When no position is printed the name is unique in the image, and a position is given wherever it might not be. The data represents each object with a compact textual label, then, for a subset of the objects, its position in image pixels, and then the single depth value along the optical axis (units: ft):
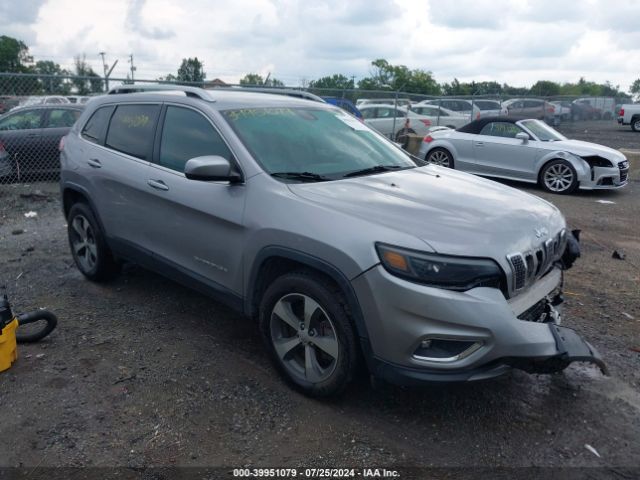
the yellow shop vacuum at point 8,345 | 11.94
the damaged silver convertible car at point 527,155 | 34.22
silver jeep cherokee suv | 9.26
